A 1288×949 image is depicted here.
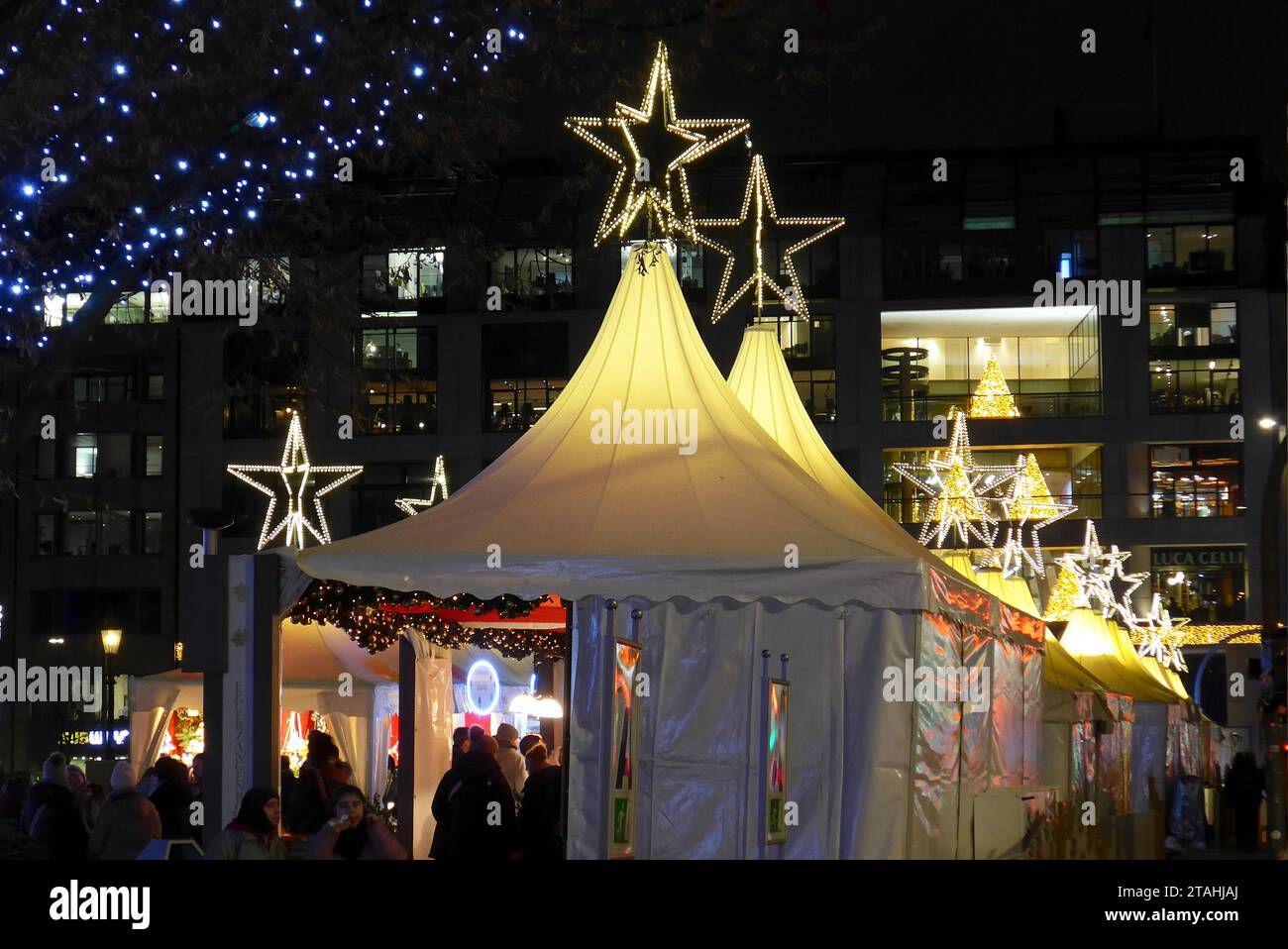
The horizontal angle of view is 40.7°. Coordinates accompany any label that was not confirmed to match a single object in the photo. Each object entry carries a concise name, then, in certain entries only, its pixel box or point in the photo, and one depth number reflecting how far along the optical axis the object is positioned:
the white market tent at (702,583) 10.38
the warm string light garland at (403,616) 12.64
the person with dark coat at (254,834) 9.98
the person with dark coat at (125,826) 11.72
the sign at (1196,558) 51.28
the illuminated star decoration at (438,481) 26.62
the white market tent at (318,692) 22.88
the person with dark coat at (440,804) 13.04
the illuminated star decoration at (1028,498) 30.38
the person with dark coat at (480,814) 12.33
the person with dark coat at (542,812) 13.02
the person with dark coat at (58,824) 12.37
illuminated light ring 23.88
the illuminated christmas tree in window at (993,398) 35.36
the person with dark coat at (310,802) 15.70
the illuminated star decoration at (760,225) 14.61
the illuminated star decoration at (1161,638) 42.70
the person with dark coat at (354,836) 10.70
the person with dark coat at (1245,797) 27.70
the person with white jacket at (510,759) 17.36
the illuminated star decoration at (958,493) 26.02
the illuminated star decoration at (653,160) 12.45
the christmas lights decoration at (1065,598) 32.44
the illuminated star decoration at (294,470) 24.23
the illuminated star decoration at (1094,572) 33.81
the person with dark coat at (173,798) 13.62
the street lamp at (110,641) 29.39
